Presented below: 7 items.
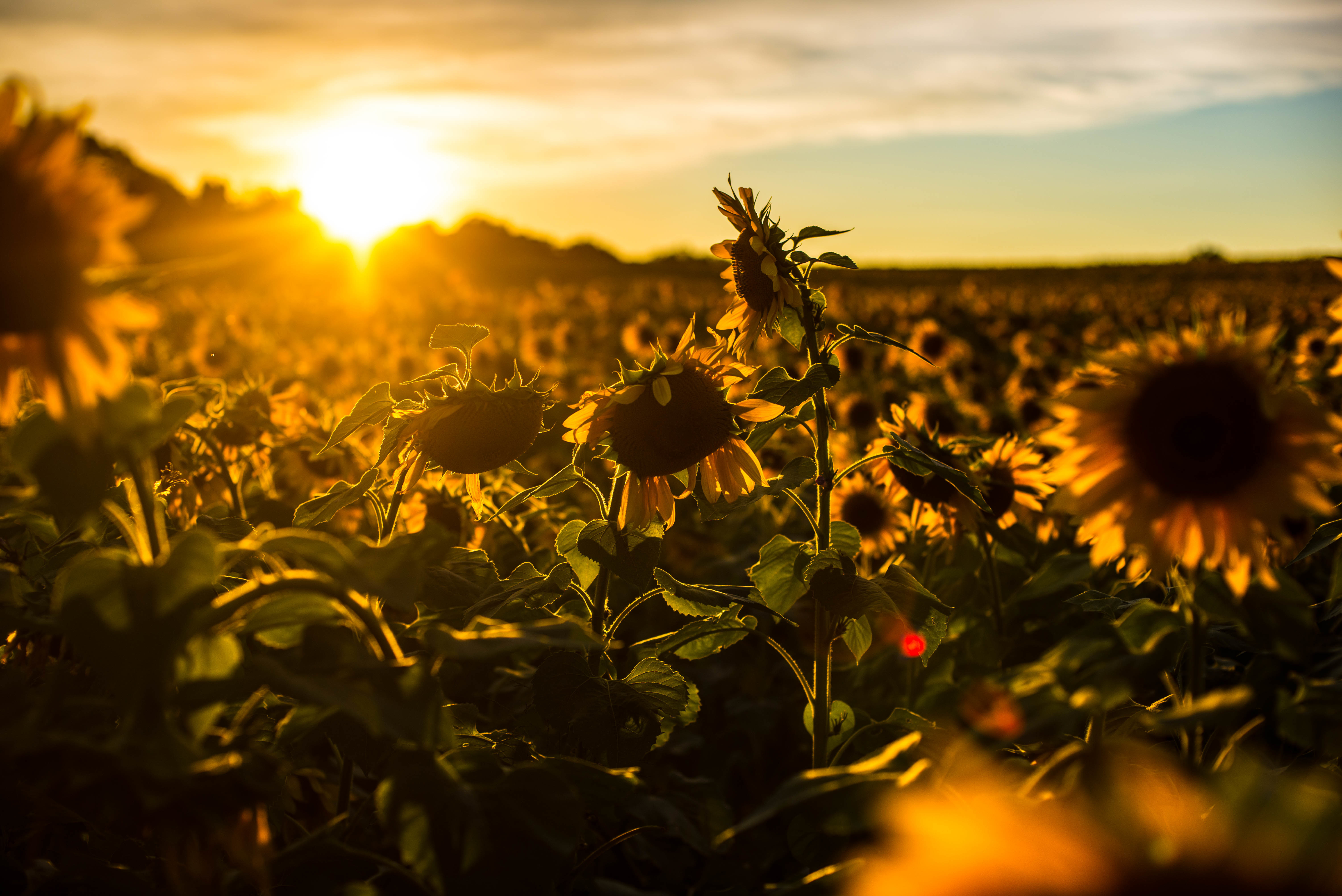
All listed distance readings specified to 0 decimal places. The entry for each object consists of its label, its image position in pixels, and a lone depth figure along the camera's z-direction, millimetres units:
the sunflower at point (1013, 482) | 3455
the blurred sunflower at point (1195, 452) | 1313
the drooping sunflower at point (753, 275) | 2154
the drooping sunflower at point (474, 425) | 2006
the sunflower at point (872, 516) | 4219
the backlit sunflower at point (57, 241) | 1018
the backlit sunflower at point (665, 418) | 2074
